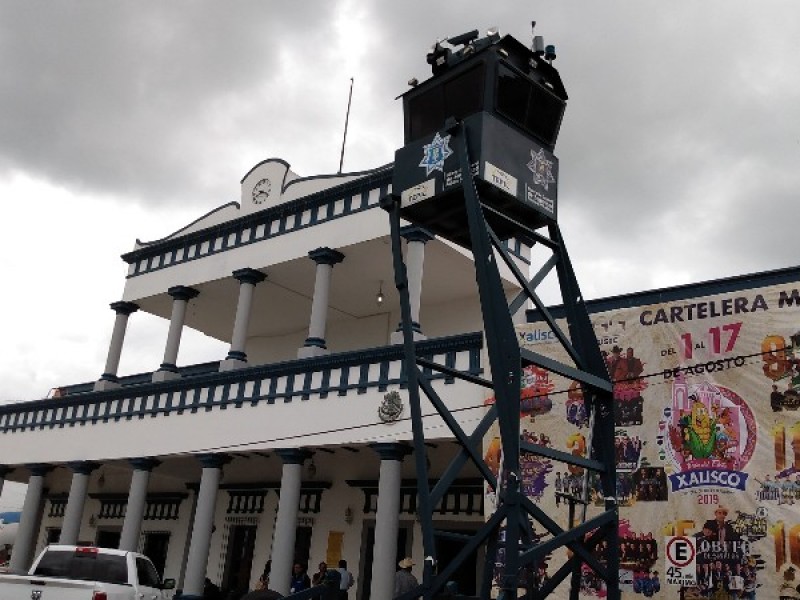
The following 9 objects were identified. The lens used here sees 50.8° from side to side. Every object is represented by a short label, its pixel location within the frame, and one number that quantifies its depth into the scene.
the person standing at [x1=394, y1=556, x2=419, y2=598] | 13.05
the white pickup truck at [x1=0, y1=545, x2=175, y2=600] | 11.41
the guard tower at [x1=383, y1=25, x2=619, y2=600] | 8.39
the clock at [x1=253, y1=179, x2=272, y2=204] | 21.25
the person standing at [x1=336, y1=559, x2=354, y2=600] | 16.25
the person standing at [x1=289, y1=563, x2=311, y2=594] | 16.34
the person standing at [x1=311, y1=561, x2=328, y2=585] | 15.42
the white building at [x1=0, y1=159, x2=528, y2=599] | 16.34
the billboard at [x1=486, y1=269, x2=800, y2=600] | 11.17
